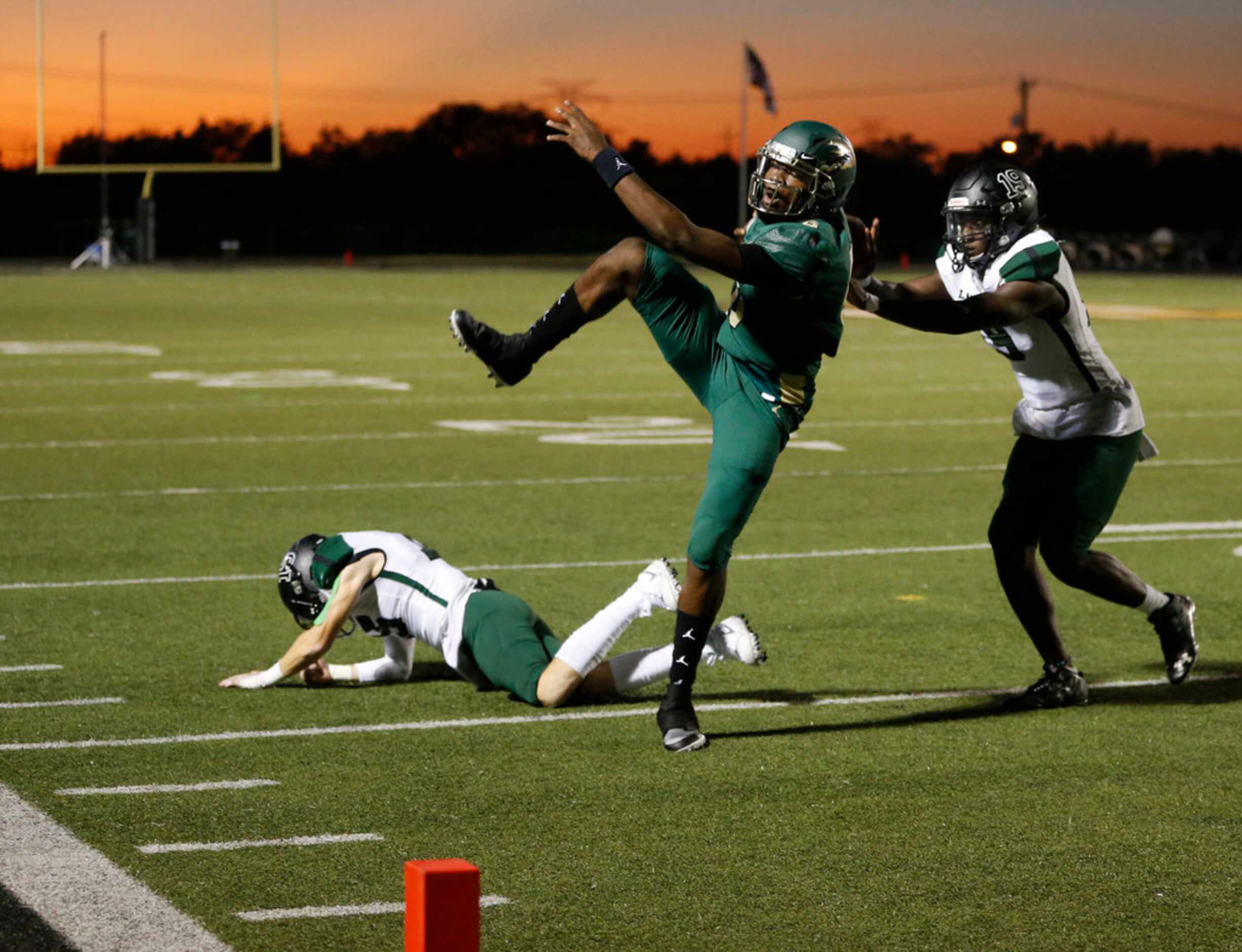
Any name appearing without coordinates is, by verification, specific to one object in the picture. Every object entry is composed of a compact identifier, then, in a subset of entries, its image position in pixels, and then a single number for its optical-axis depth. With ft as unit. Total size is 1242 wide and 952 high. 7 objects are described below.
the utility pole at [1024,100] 469.57
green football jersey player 37.37
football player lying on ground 42.57
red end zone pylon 18.98
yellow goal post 269.85
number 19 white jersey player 41.50
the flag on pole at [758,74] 362.33
